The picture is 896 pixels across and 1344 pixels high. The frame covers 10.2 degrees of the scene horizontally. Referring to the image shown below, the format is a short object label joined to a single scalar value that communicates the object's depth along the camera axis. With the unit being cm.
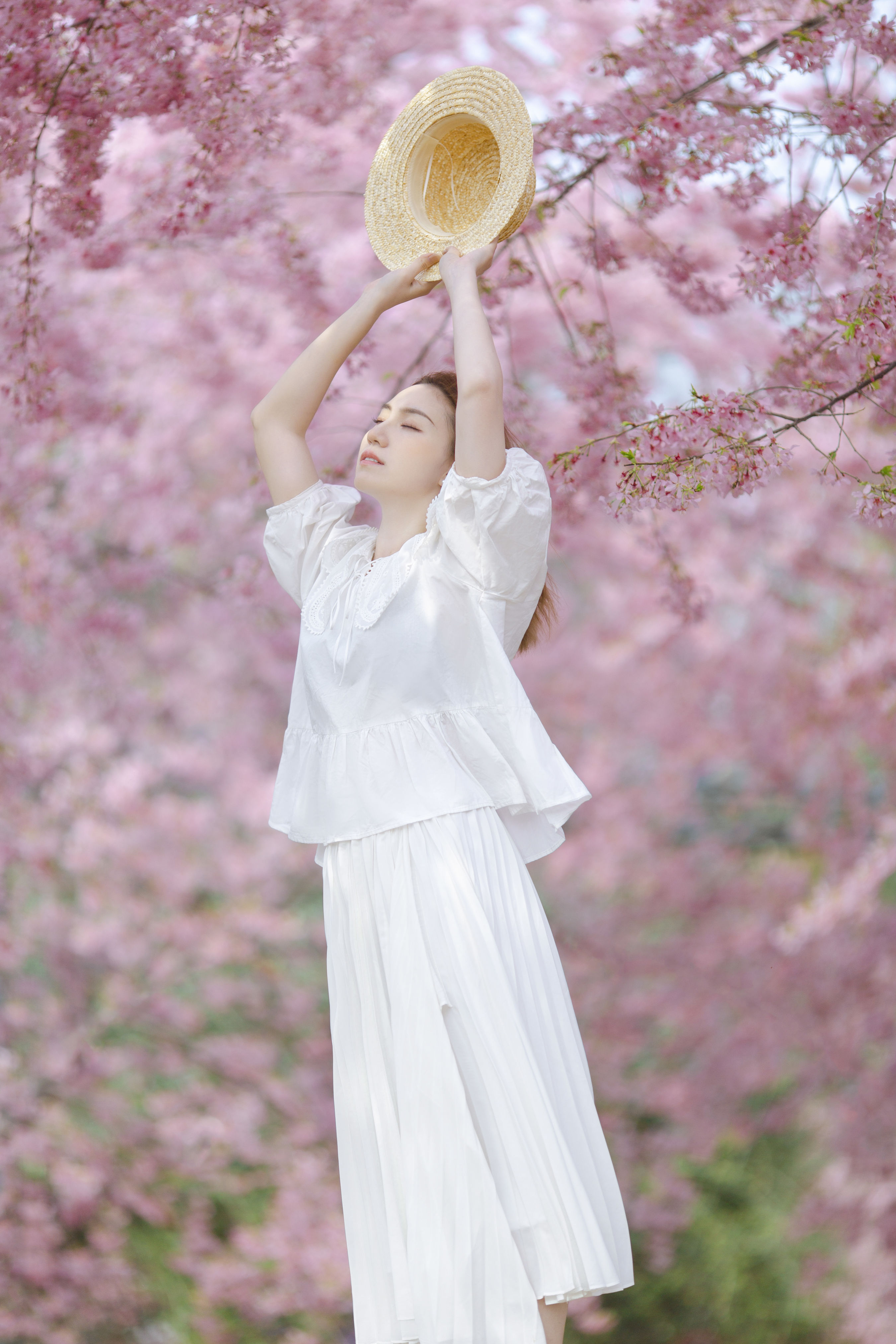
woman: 694
